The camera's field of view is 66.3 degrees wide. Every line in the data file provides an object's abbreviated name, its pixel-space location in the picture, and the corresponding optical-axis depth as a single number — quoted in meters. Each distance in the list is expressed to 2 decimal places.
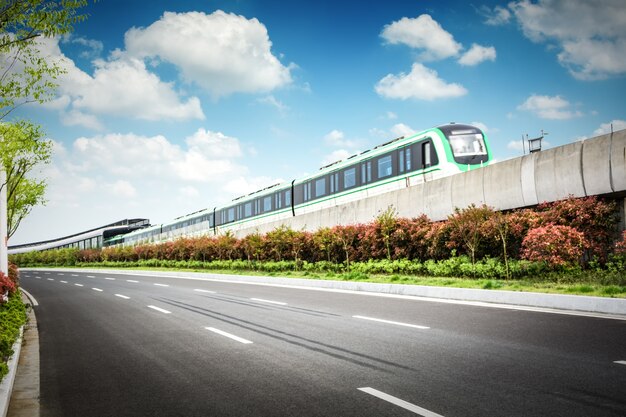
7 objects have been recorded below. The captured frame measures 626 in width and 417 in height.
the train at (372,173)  20.50
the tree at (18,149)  18.89
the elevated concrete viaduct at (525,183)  12.91
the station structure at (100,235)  81.50
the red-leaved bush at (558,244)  12.92
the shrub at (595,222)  13.03
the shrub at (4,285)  9.26
